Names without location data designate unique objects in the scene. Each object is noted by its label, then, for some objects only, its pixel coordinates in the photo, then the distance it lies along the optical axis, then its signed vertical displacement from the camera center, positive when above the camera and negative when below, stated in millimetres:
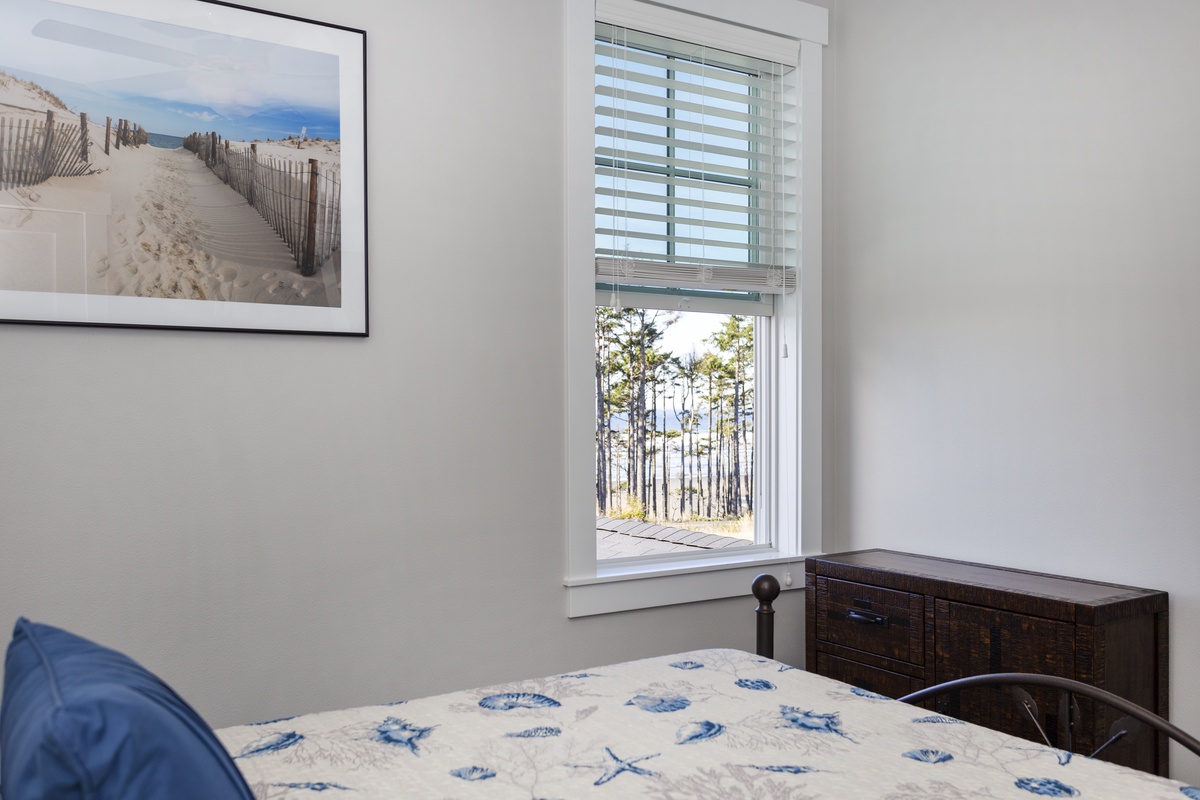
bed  870 -598
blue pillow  755 -318
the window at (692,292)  2900 +335
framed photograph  2098 +559
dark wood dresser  2295 -713
